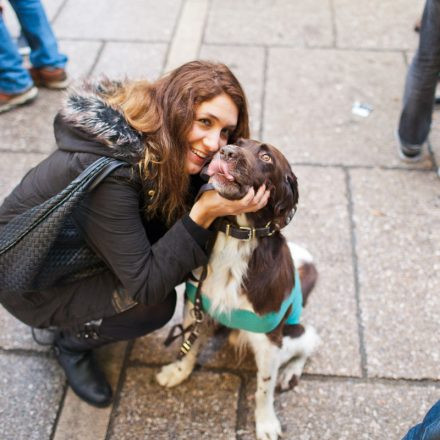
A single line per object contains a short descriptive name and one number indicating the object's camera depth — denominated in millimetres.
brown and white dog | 1937
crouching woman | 2141
